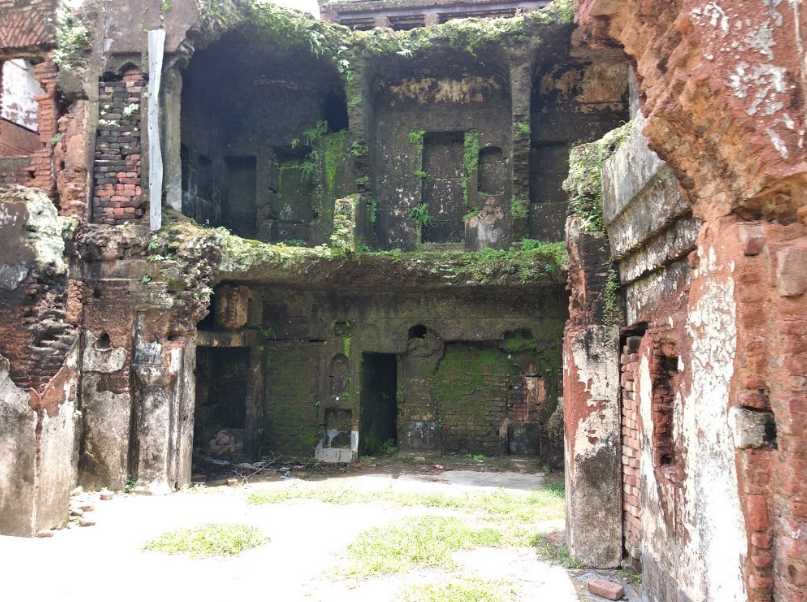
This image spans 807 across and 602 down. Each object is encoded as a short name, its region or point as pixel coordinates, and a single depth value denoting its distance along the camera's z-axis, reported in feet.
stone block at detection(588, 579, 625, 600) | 16.22
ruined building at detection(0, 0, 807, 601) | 8.14
